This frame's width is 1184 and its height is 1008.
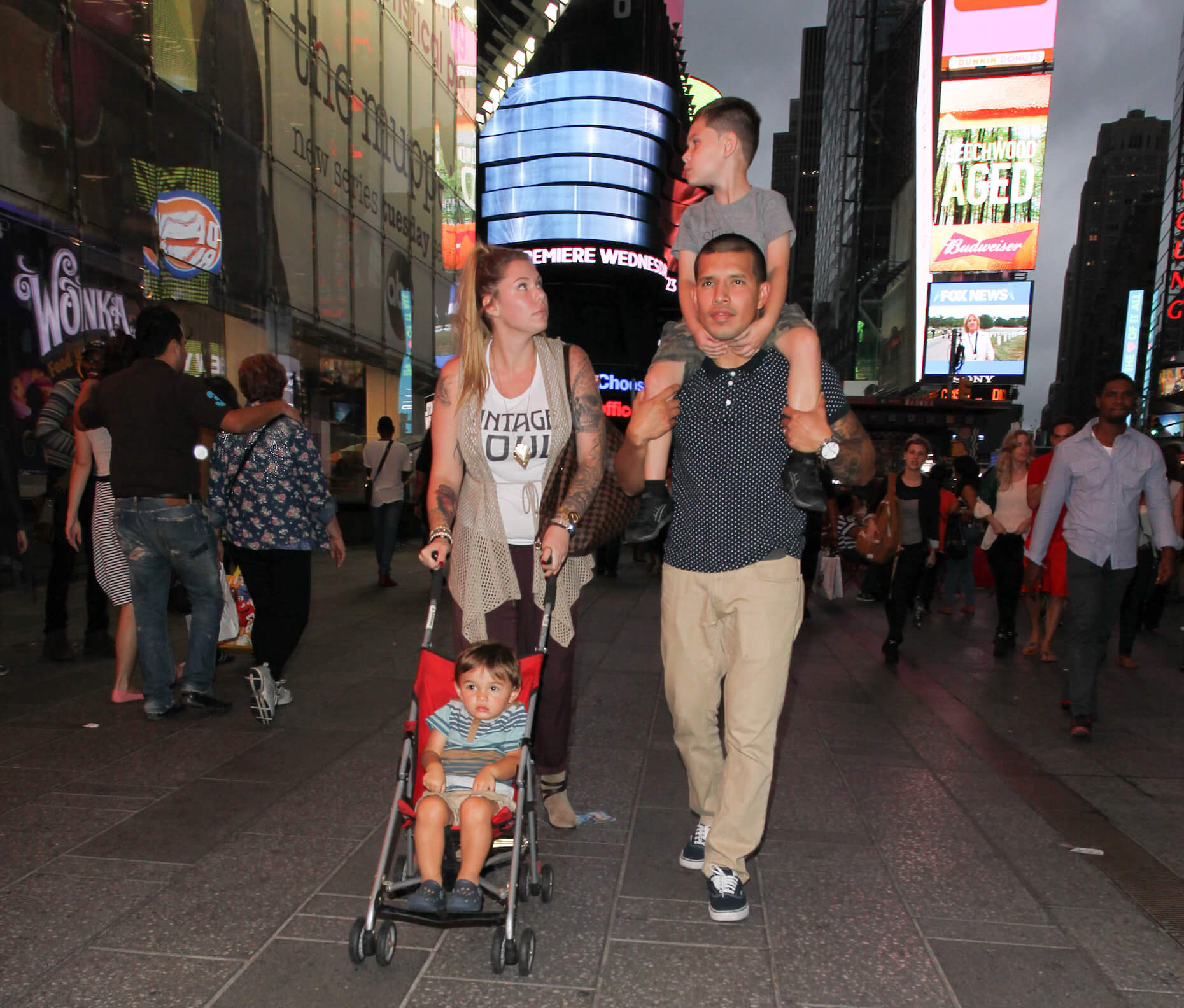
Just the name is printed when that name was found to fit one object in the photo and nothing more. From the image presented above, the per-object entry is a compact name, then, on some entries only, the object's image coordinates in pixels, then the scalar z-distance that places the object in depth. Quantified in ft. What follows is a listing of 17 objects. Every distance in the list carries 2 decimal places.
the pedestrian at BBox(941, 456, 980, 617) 37.55
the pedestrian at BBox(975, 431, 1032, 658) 28.99
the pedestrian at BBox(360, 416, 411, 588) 38.34
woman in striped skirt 18.56
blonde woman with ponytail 11.30
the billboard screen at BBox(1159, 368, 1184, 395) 228.43
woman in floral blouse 17.95
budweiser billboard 171.42
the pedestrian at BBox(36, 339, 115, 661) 21.13
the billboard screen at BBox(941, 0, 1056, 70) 172.35
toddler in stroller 9.07
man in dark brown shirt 17.06
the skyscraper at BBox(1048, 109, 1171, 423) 524.93
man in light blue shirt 18.92
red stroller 8.55
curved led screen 163.43
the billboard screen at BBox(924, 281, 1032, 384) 165.48
